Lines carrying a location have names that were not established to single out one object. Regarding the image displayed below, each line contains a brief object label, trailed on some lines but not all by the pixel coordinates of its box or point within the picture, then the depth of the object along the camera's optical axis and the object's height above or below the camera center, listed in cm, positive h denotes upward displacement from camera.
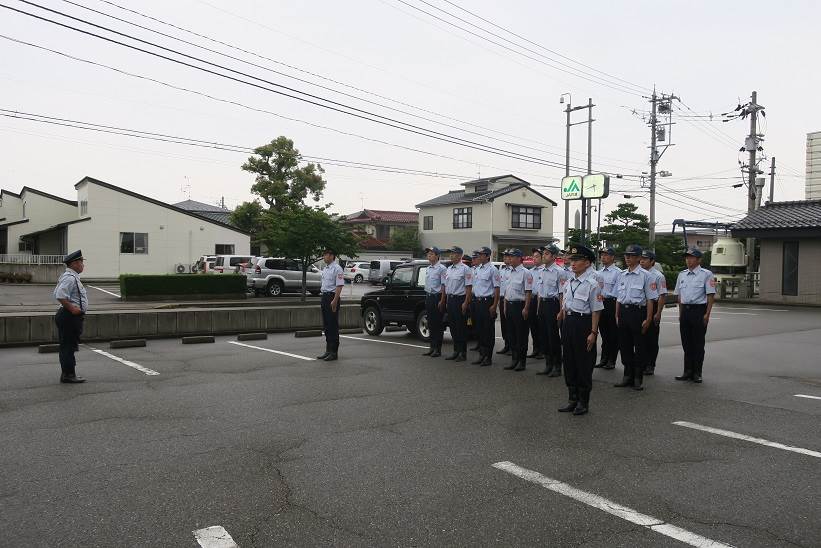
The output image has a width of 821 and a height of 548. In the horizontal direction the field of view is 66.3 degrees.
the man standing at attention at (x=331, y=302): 1044 -58
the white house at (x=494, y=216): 4919 +424
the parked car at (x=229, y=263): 3145 +17
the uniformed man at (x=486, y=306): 1010 -61
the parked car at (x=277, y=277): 2839 -47
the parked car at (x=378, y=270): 3938 -14
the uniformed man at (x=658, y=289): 873 -32
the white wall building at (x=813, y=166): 4206 +713
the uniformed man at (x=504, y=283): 1037 -25
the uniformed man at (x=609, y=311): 952 -64
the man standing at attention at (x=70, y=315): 816 -66
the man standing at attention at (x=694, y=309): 877 -55
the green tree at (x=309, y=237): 2606 +125
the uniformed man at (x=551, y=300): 922 -47
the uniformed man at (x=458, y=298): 1047 -50
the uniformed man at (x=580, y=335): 662 -70
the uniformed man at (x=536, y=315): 995 -76
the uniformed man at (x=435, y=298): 1100 -53
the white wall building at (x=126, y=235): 3534 +181
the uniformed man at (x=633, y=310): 841 -56
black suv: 1332 -74
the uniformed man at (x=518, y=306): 969 -59
